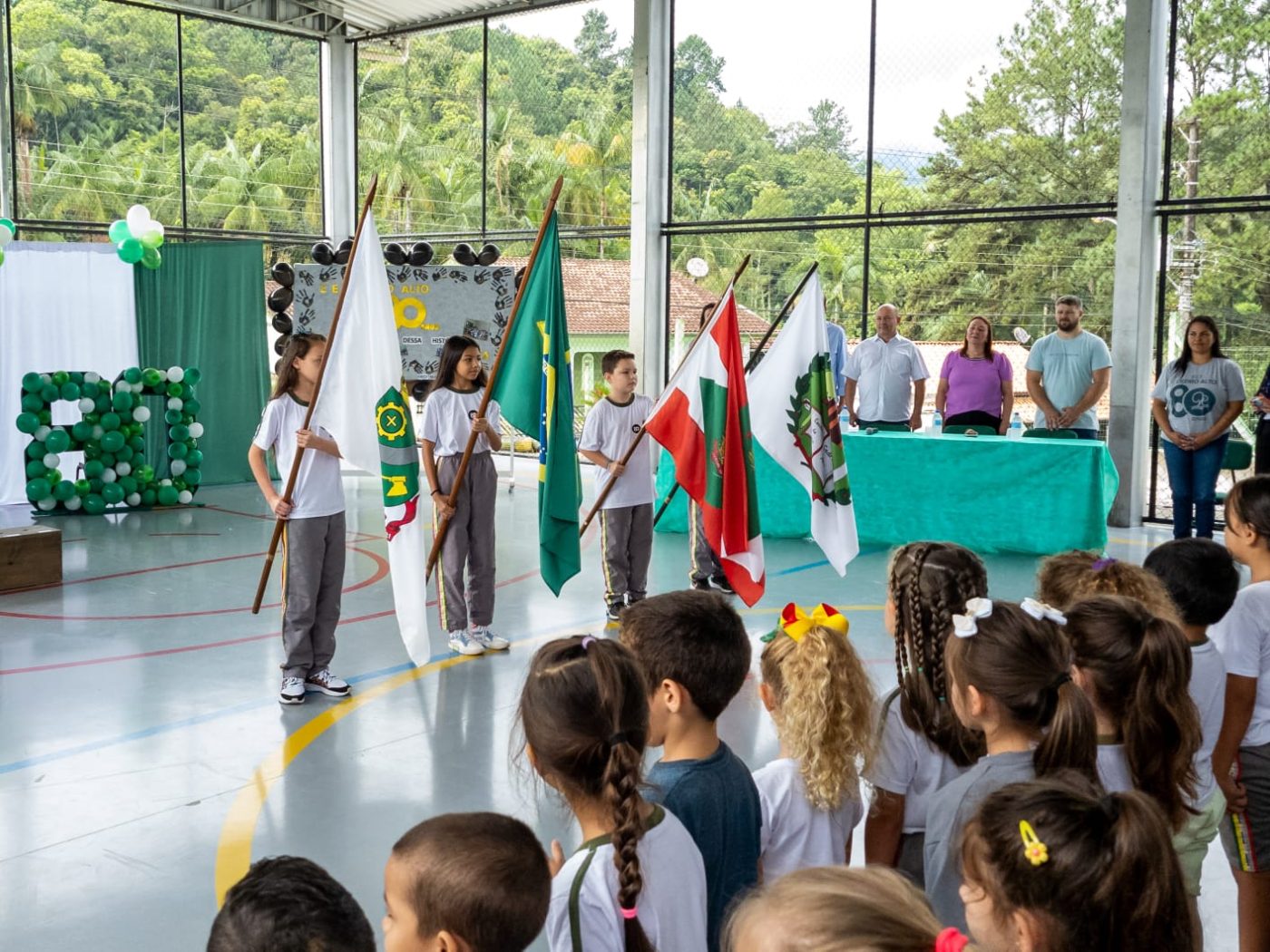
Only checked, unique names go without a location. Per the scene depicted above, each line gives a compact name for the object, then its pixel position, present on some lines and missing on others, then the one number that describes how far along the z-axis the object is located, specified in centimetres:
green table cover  902
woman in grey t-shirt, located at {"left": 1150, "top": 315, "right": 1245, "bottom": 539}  870
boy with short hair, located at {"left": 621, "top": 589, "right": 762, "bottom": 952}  235
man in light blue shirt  962
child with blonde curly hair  248
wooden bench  802
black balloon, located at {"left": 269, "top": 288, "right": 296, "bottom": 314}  1363
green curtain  1337
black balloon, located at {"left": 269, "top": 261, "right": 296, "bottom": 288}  1355
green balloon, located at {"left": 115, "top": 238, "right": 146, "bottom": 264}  1208
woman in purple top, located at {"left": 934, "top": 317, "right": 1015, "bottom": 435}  959
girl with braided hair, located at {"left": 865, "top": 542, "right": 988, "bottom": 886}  268
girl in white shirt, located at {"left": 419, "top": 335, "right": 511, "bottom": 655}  655
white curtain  1194
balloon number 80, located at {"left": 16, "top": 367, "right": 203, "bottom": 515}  1122
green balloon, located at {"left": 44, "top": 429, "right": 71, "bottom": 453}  1127
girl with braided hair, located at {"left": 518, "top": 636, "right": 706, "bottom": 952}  199
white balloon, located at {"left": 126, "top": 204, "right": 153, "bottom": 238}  1206
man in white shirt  994
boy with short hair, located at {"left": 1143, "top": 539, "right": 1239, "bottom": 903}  281
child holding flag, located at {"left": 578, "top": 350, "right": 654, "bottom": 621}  727
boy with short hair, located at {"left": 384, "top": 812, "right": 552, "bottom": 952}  174
